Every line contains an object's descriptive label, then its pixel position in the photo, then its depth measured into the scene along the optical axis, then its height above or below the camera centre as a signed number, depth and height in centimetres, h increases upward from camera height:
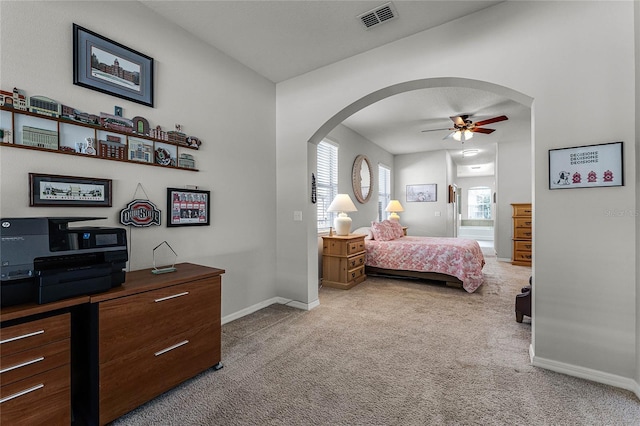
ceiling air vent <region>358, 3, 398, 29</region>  229 +170
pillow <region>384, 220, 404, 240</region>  538 -31
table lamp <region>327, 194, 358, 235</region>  433 +6
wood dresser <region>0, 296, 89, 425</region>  118 -67
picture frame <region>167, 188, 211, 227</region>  243 +7
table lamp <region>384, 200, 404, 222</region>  660 +12
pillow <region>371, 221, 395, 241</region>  509 -34
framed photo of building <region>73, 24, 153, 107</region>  191 +110
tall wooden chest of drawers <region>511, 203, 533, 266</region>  586 -46
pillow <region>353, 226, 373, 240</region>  526 -35
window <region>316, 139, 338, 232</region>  480 +60
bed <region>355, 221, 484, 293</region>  409 -72
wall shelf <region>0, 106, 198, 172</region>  163 +55
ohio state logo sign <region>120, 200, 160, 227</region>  212 +1
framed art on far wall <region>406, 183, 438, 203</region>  755 +56
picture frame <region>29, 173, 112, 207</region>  170 +16
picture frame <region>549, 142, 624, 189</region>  182 +31
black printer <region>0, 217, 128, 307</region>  126 -22
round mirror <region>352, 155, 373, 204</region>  575 +77
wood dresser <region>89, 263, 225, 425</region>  146 -73
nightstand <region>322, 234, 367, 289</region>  420 -73
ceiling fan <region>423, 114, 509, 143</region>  456 +148
